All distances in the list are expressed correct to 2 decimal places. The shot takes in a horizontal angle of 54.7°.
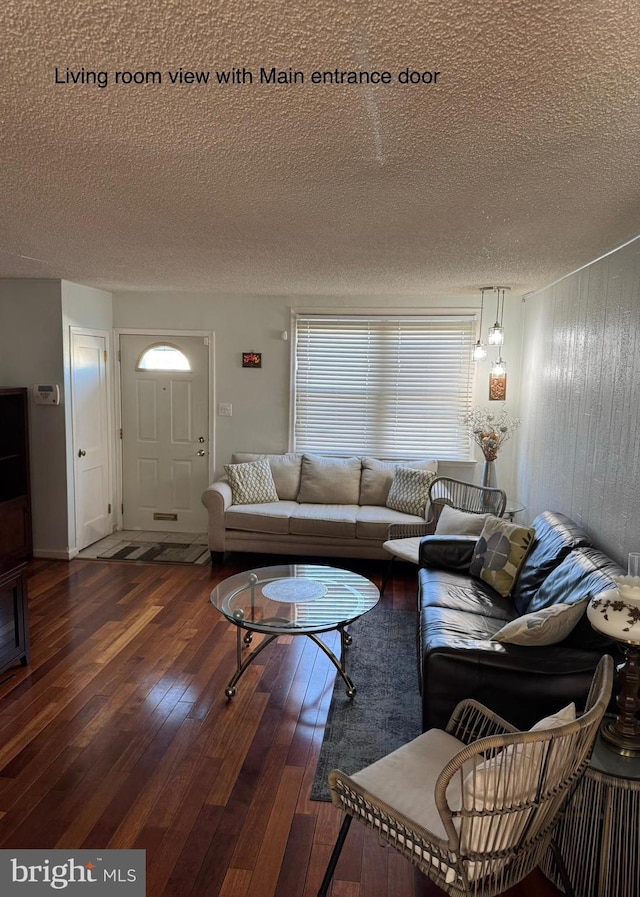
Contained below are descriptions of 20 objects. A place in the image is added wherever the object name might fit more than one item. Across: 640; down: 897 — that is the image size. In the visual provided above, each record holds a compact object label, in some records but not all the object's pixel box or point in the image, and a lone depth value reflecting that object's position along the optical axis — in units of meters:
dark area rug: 2.75
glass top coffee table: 3.14
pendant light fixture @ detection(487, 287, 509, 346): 4.97
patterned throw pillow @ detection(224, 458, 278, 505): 5.62
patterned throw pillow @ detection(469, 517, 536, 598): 3.57
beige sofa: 5.30
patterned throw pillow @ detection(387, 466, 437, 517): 5.48
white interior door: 5.58
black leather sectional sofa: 2.35
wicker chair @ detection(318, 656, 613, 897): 1.56
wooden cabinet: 5.12
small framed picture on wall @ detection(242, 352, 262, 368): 6.09
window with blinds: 5.91
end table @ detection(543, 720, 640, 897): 1.88
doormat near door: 5.54
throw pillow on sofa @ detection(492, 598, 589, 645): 2.44
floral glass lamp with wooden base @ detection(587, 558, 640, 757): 2.01
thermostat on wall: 5.32
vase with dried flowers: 5.44
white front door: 6.20
